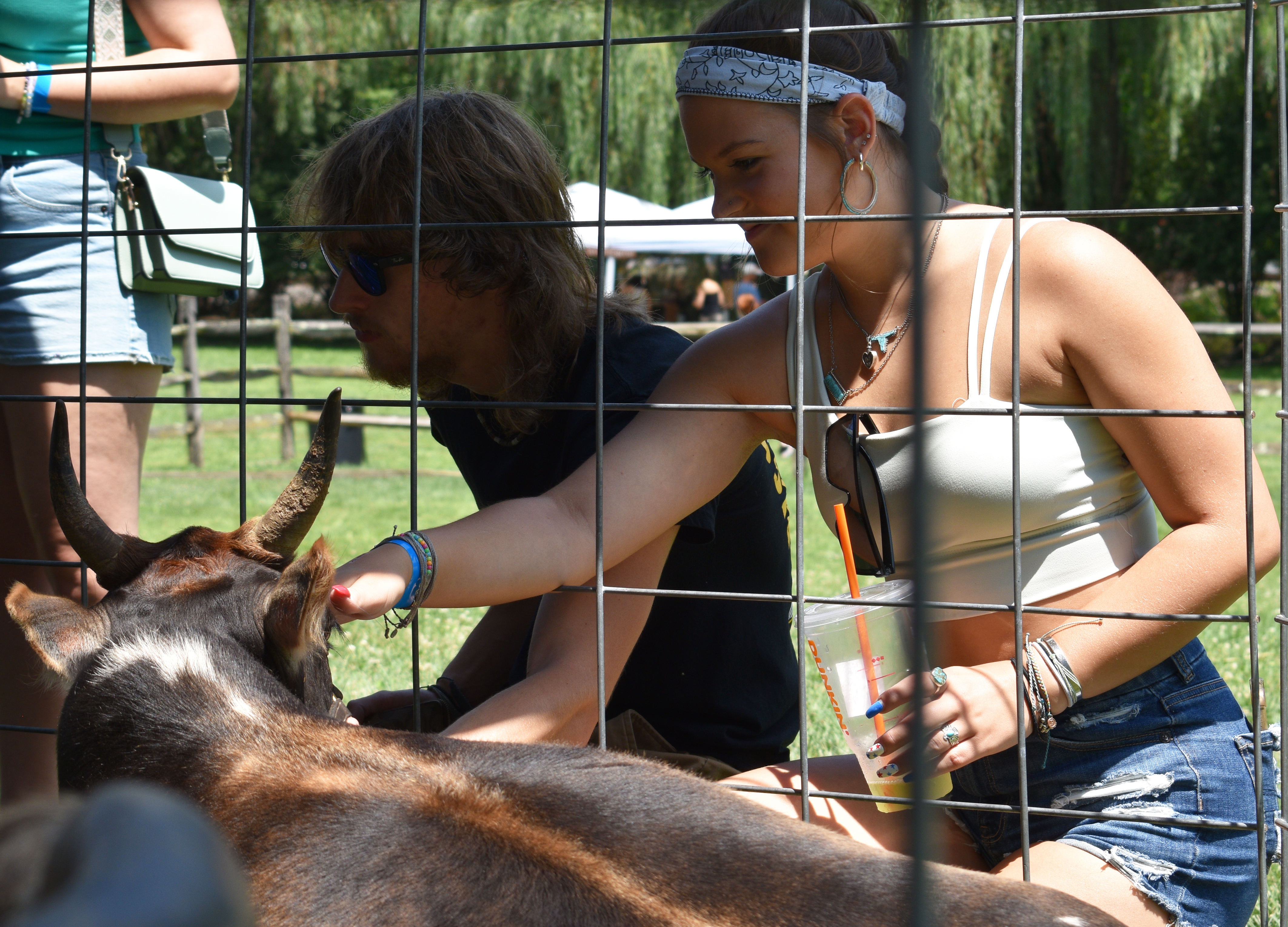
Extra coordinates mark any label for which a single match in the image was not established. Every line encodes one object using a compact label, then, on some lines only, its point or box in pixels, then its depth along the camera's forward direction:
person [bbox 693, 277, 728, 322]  23.58
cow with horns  1.56
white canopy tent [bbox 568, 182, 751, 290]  13.87
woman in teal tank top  3.05
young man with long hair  2.92
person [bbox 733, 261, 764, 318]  20.05
